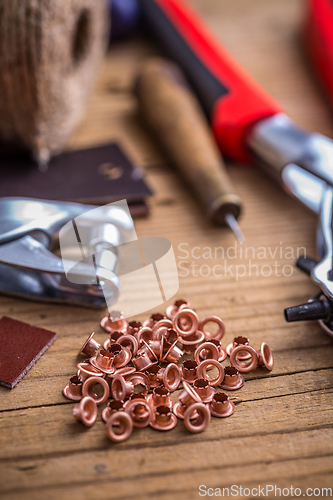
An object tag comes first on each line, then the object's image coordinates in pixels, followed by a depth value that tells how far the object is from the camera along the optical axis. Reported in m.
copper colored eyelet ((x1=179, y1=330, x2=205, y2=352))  0.29
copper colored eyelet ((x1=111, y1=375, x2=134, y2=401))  0.27
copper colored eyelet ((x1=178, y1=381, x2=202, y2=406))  0.26
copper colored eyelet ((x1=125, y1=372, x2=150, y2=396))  0.27
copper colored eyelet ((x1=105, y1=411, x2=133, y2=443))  0.26
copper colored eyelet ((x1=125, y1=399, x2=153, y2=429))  0.26
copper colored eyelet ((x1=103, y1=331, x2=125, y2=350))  0.28
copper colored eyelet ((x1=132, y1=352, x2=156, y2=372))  0.28
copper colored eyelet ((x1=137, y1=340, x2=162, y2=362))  0.28
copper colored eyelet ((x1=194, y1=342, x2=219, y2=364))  0.28
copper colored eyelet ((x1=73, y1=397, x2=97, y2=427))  0.26
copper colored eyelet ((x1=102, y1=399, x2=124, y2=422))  0.26
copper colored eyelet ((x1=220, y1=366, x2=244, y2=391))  0.27
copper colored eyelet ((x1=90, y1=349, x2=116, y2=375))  0.27
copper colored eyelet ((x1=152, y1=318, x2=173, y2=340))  0.29
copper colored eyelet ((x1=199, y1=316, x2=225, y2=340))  0.29
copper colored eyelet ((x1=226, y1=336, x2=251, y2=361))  0.28
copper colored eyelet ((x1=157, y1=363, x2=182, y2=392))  0.27
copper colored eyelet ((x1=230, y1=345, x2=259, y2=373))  0.28
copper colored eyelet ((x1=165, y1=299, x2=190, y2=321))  0.30
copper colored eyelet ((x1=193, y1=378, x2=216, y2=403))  0.27
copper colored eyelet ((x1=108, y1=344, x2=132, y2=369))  0.28
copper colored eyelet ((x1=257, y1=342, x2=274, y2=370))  0.28
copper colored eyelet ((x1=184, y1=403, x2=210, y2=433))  0.26
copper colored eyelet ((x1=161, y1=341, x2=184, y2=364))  0.28
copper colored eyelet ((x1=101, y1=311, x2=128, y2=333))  0.29
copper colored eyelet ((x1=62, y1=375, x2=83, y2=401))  0.27
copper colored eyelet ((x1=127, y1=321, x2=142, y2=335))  0.29
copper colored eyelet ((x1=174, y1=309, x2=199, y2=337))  0.29
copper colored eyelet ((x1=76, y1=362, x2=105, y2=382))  0.27
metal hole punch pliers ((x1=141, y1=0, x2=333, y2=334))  0.30
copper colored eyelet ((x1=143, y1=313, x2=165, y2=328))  0.29
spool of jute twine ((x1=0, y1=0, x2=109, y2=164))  0.32
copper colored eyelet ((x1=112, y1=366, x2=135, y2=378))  0.27
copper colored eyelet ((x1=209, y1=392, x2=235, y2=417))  0.26
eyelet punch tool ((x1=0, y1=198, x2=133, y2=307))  0.29
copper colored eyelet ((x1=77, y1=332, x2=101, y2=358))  0.28
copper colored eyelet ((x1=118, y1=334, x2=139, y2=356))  0.28
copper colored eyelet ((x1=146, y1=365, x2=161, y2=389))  0.27
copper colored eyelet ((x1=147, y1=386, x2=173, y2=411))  0.26
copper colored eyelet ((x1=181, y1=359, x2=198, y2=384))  0.27
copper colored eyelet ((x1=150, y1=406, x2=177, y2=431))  0.26
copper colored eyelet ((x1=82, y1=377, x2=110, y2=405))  0.27
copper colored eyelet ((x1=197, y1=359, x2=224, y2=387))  0.27
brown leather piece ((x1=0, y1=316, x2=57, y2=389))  0.27
